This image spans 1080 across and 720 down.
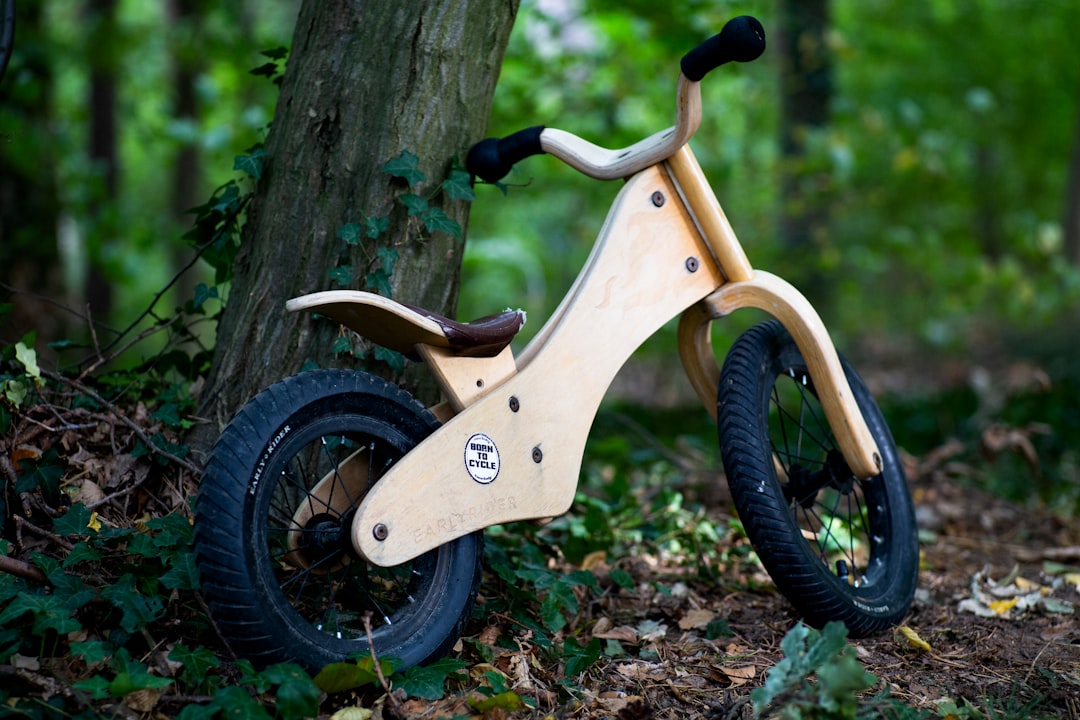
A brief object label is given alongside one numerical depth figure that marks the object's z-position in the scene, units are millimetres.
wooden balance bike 1945
